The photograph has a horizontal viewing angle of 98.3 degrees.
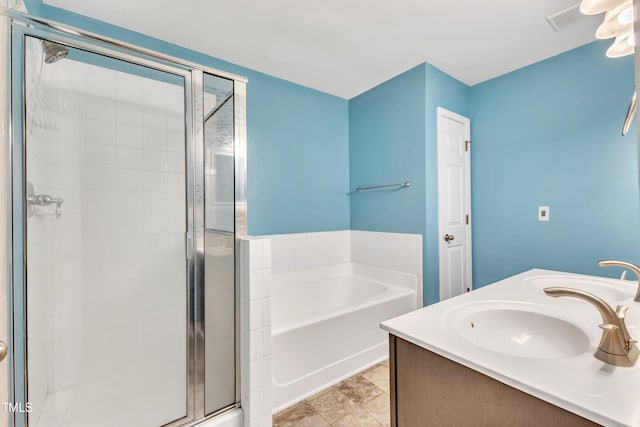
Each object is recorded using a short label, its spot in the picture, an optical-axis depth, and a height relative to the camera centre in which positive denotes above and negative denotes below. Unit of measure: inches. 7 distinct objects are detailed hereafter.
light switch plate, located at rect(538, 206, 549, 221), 84.8 -0.4
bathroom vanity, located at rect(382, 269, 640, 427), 21.9 -14.7
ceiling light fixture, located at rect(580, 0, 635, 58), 39.5 +29.0
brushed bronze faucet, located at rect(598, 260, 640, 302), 40.6 -8.1
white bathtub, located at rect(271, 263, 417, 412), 63.7 -30.7
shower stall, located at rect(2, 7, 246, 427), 45.3 -3.2
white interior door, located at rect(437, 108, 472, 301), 93.7 +3.4
